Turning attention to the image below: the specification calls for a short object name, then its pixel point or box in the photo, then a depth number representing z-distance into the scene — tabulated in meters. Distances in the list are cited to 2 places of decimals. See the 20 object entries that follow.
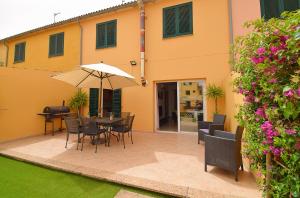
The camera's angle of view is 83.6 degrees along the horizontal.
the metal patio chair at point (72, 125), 5.64
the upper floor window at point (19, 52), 12.49
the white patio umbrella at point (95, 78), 5.53
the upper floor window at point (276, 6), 6.48
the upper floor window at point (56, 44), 10.89
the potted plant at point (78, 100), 9.27
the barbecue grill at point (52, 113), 7.83
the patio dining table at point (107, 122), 5.71
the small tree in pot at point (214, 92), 7.08
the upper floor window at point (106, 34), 9.45
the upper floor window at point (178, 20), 7.91
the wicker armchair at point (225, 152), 3.46
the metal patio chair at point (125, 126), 6.05
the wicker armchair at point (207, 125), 5.34
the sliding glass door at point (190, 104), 7.90
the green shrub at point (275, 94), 1.35
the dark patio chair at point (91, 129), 5.45
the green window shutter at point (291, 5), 6.44
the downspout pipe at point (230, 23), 7.10
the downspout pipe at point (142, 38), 8.49
